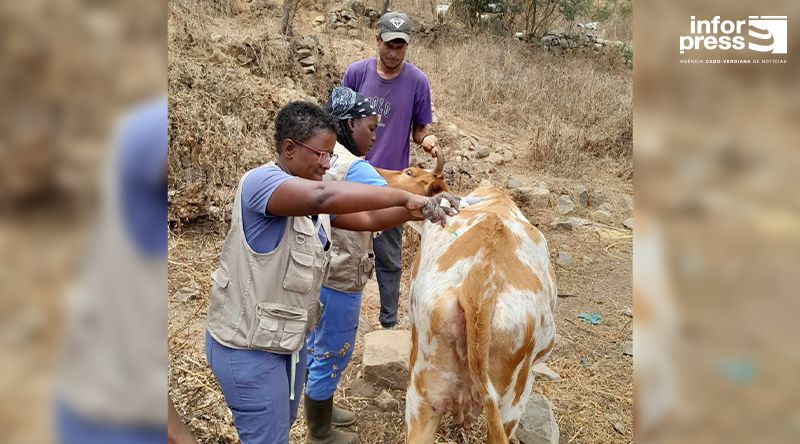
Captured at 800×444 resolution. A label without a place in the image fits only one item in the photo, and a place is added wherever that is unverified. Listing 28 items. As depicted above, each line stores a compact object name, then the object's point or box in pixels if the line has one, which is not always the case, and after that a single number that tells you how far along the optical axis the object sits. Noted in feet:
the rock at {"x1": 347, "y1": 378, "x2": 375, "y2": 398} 14.23
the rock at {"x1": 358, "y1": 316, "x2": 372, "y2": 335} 17.20
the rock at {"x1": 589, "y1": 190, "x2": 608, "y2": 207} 30.14
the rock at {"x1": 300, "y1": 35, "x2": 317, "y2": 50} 32.37
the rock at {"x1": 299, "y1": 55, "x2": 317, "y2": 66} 31.63
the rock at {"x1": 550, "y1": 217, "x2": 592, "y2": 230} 26.50
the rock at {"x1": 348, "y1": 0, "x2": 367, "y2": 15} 51.61
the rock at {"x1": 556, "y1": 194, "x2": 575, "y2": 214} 28.30
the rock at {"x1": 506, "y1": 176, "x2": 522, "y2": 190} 29.92
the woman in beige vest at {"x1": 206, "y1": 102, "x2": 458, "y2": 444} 7.70
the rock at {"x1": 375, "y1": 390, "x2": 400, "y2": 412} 13.69
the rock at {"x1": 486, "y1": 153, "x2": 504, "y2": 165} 33.39
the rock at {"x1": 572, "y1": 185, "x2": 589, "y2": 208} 29.86
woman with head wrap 10.98
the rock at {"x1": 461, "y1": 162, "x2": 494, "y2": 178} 31.15
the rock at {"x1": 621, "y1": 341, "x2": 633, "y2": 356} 17.47
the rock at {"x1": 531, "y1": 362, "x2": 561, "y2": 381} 15.64
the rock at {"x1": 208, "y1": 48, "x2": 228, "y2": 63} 28.35
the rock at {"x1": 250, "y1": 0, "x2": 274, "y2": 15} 42.70
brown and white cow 8.42
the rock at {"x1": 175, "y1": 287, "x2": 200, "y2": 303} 16.51
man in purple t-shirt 14.73
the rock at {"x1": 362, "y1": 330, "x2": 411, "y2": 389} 14.21
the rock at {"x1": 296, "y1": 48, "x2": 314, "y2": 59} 31.81
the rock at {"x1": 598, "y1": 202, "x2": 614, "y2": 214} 29.61
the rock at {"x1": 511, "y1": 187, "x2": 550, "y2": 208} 28.50
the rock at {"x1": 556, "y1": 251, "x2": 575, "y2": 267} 23.52
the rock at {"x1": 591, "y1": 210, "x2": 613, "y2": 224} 28.40
